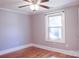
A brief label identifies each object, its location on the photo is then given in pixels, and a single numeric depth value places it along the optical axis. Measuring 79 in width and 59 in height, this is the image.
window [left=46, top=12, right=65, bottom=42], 2.82
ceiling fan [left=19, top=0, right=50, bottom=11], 1.84
